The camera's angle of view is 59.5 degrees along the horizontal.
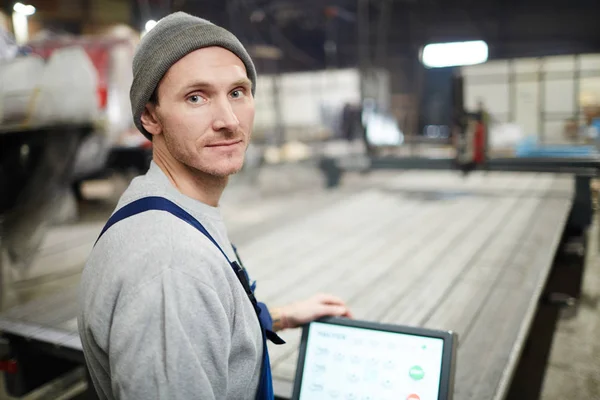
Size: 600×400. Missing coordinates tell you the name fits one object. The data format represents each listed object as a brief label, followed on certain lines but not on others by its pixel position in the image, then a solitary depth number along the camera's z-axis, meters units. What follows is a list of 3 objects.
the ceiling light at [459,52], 10.88
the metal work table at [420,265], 2.17
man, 0.88
